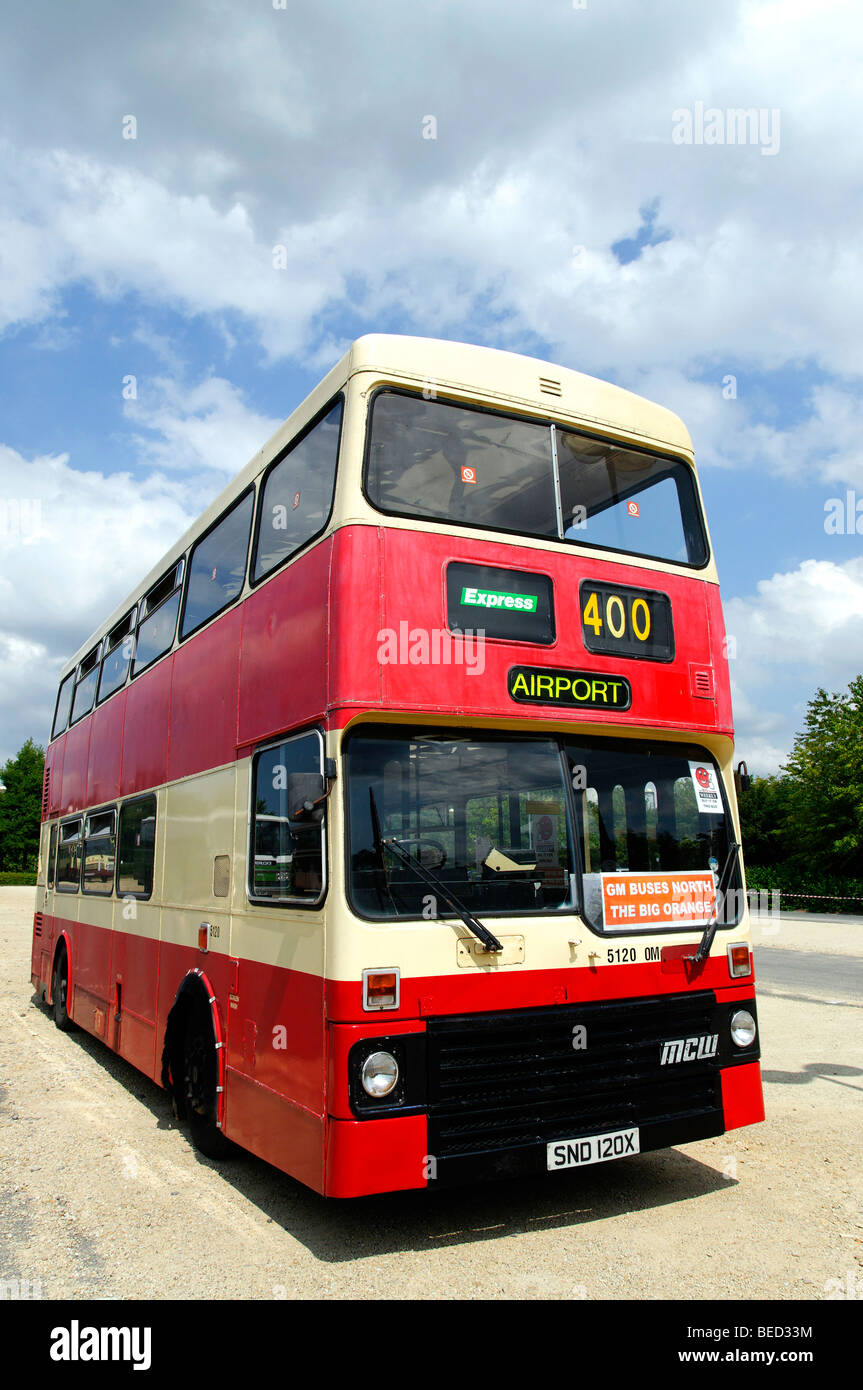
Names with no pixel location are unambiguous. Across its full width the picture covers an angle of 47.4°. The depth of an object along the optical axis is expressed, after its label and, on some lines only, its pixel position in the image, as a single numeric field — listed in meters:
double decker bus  4.54
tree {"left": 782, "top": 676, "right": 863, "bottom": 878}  44.12
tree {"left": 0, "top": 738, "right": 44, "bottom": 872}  74.00
